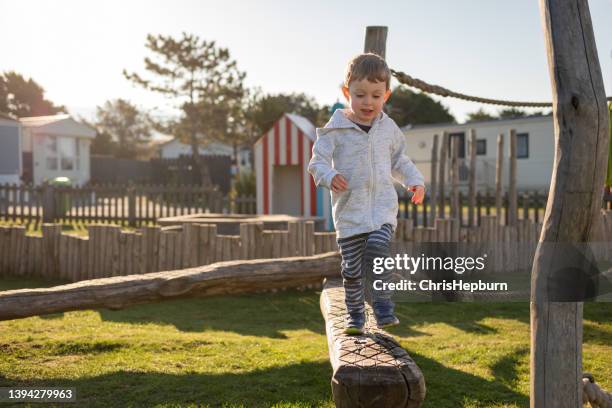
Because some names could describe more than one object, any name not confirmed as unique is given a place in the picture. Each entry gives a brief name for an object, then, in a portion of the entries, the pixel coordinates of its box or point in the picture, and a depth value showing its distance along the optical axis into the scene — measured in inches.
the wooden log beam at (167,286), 202.1
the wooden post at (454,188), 457.1
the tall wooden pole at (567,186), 110.1
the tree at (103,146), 2357.3
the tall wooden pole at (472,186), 456.3
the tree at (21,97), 2471.7
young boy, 144.3
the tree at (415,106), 2084.2
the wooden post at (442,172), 462.3
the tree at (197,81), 1480.1
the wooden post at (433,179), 464.4
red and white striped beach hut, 518.0
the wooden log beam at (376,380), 113.7
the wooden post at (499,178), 449.7
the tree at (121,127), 2912.2
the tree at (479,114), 2285.9
